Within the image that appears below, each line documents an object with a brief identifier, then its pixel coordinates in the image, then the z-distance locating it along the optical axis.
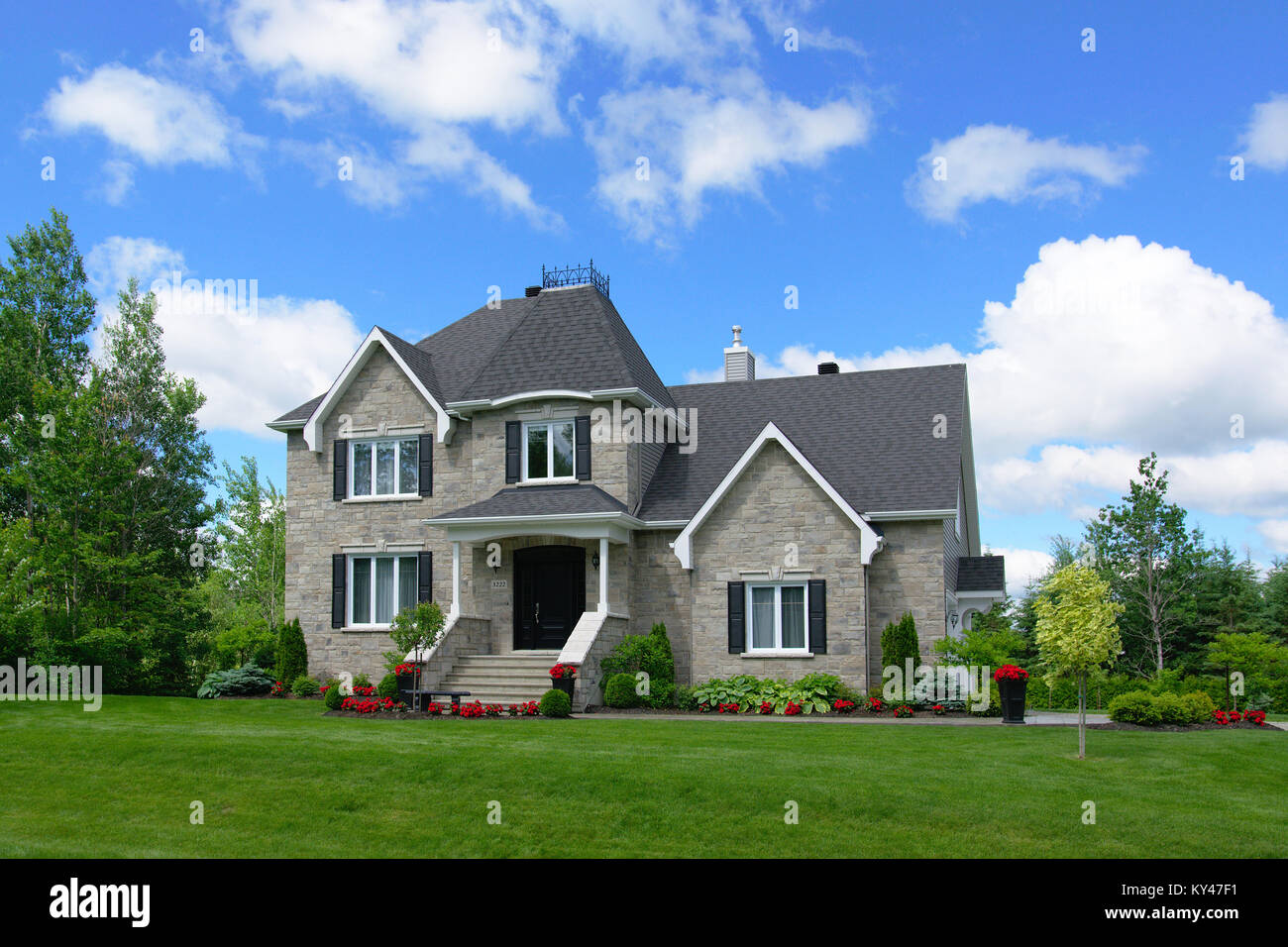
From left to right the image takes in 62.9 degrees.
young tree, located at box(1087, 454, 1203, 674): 30.27
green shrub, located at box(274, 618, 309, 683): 24.72
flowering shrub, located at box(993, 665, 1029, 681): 17.78
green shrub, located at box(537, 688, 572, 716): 18.48
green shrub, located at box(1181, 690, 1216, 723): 16.92
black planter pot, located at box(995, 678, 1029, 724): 17.83
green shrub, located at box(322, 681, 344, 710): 19.97
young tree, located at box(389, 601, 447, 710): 19.73
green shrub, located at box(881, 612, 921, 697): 20.58
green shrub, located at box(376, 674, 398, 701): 20.31
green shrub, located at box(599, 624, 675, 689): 21.38
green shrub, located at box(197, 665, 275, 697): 23.89
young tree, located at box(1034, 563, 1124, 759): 13.19
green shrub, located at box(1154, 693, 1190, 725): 16.80
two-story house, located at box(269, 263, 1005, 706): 21.55
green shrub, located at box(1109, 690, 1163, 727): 16.84
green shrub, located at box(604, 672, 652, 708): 20.80
